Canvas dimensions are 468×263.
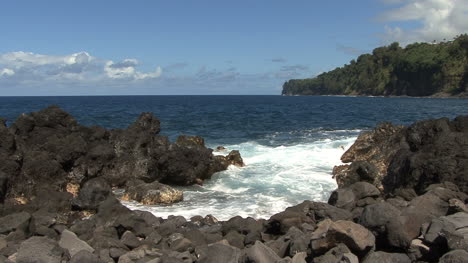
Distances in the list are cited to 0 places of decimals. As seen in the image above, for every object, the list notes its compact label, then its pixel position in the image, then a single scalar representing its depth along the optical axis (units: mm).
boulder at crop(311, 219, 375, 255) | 8078
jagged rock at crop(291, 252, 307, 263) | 8117
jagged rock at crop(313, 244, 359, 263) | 7488
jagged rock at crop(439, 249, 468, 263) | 6843
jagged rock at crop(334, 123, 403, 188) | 17453
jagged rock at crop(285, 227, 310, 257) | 8758
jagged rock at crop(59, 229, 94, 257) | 9867
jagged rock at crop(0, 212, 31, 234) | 11703
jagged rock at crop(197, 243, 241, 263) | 8424
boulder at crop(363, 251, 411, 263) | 7688
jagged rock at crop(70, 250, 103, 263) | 8823
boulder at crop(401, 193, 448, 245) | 8516
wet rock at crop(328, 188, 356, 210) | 12617
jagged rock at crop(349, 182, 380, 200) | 13289
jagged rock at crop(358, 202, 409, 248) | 8234
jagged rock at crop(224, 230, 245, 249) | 10562
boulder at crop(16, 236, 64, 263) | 8875
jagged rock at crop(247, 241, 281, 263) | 7951
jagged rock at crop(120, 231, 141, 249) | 10586
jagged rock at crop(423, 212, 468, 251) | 7414
